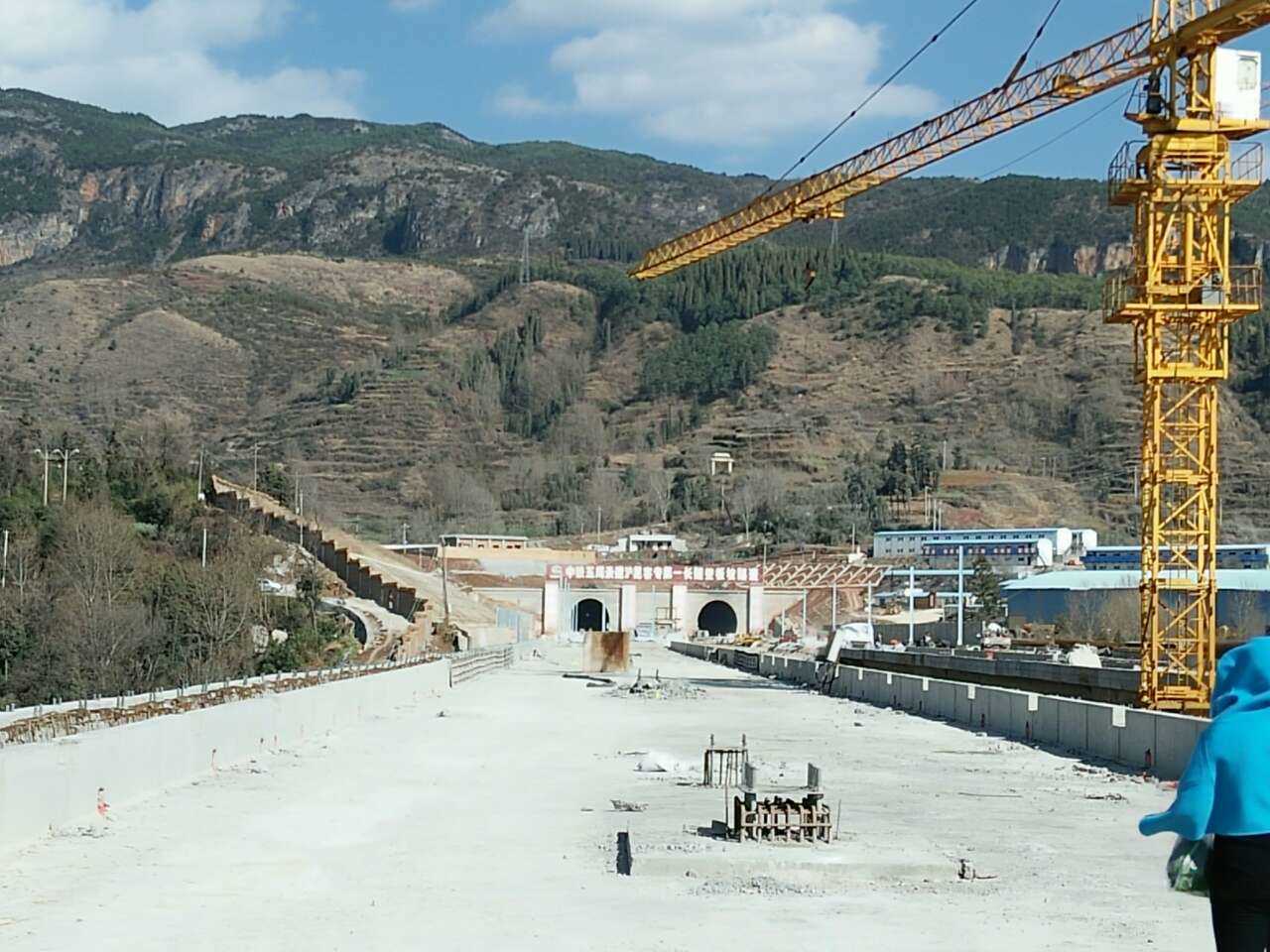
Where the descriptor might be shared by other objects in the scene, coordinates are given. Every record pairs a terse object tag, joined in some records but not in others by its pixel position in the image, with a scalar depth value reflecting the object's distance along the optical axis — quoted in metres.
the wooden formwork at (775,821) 15.24
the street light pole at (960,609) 97.94
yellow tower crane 45.34
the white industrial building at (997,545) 137.75
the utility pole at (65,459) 107.09
